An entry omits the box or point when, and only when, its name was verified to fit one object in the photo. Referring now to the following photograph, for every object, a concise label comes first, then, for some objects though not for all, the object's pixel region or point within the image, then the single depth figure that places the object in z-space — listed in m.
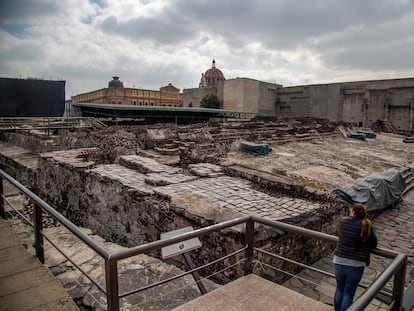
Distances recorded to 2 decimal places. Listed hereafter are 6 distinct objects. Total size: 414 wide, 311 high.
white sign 2.68
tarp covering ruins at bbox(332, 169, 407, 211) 7.61
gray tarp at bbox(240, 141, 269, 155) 12.88
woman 2.88
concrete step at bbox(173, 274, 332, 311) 2.50
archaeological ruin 5.02
